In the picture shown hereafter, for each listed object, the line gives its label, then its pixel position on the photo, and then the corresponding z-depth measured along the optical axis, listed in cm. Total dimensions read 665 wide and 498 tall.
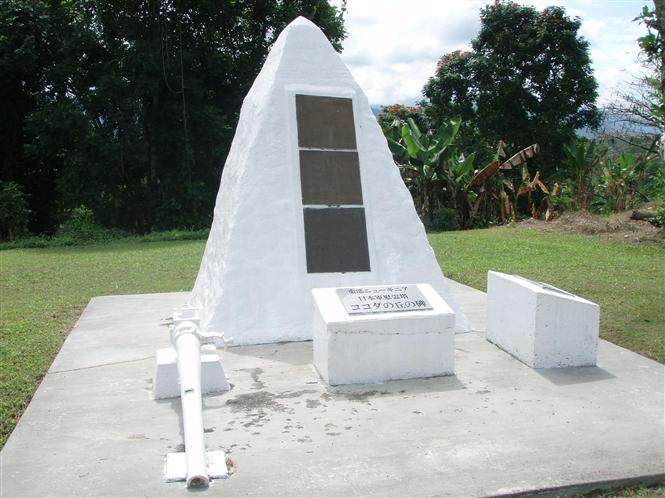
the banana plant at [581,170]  1855
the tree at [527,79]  2131
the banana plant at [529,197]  1869
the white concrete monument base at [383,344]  482
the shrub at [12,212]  1869
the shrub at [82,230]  1833
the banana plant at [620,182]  1823
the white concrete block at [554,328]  512
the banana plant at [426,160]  1864
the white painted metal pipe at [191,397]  329
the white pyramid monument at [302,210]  610
